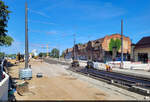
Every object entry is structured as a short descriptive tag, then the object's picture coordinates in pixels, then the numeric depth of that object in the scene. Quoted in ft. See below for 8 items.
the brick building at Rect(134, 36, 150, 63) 136.36
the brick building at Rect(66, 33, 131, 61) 168.86
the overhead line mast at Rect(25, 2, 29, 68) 47.19
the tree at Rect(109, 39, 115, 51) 171.39
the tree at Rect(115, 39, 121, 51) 173.54
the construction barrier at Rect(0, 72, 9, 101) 16.60
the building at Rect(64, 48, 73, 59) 287.93
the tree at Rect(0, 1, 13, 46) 40.09
